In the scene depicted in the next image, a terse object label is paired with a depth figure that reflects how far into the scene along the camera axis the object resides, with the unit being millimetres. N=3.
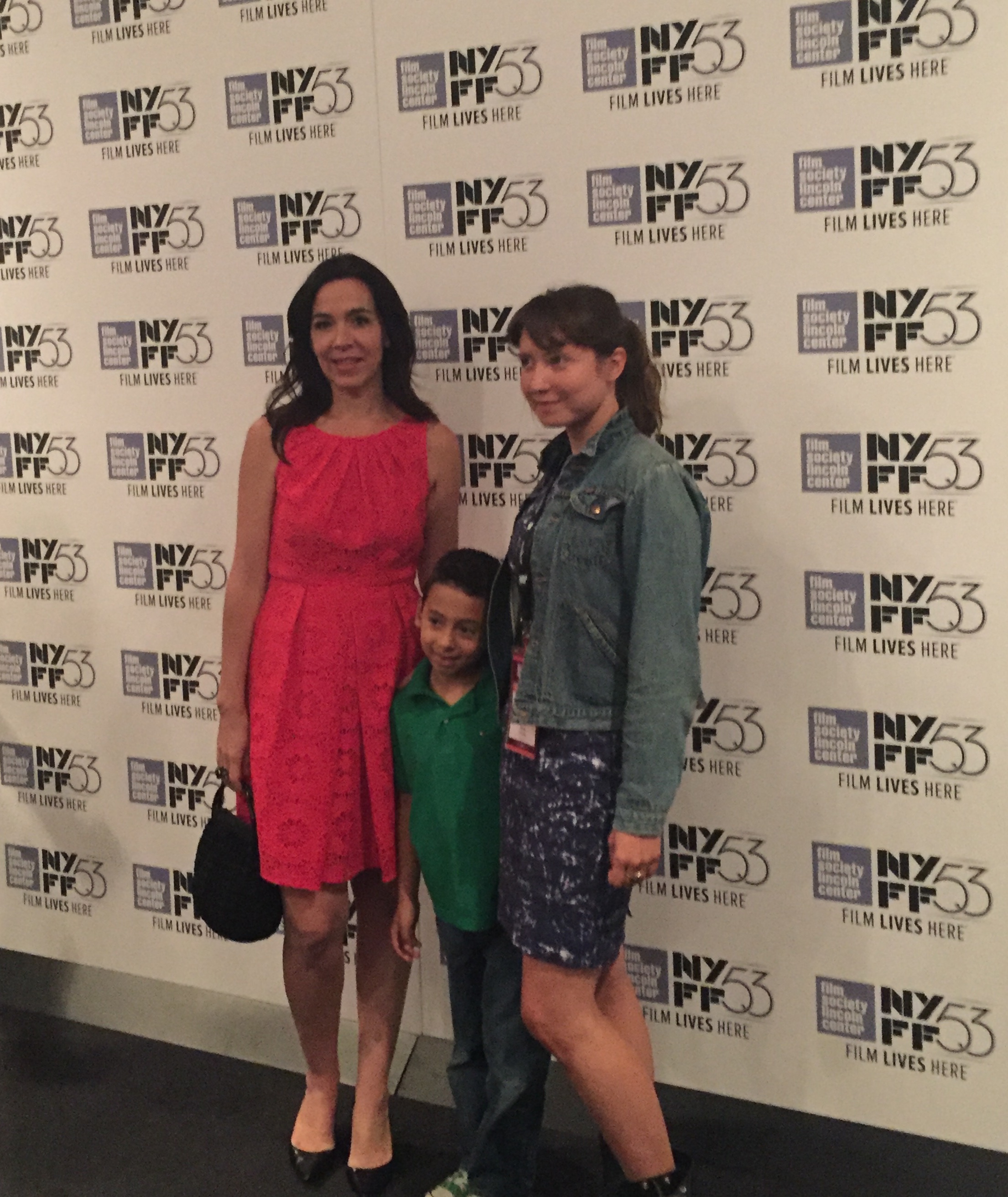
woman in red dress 1966
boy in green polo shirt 1830
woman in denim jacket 1534
